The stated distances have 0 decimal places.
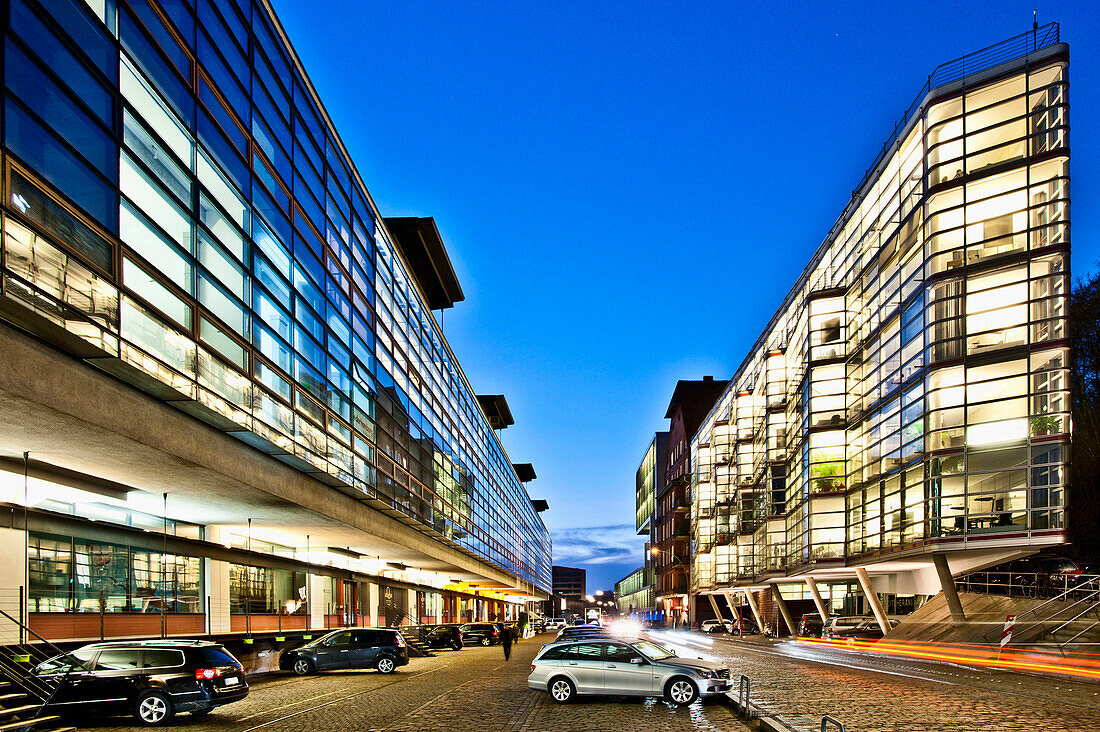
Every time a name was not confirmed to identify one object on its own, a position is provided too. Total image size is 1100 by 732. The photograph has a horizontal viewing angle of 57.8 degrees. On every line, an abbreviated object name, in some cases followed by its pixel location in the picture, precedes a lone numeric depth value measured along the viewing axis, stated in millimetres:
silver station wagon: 19516
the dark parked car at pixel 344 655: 31438
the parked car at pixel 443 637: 50344
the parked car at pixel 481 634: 57250
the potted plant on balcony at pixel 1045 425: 35188
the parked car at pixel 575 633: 35219
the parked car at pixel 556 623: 91375
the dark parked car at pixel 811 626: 62000
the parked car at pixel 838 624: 52031
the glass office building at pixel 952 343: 35781
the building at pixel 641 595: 151125
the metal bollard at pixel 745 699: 16628
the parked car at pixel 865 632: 47969
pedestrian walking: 39875
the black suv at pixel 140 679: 17078
